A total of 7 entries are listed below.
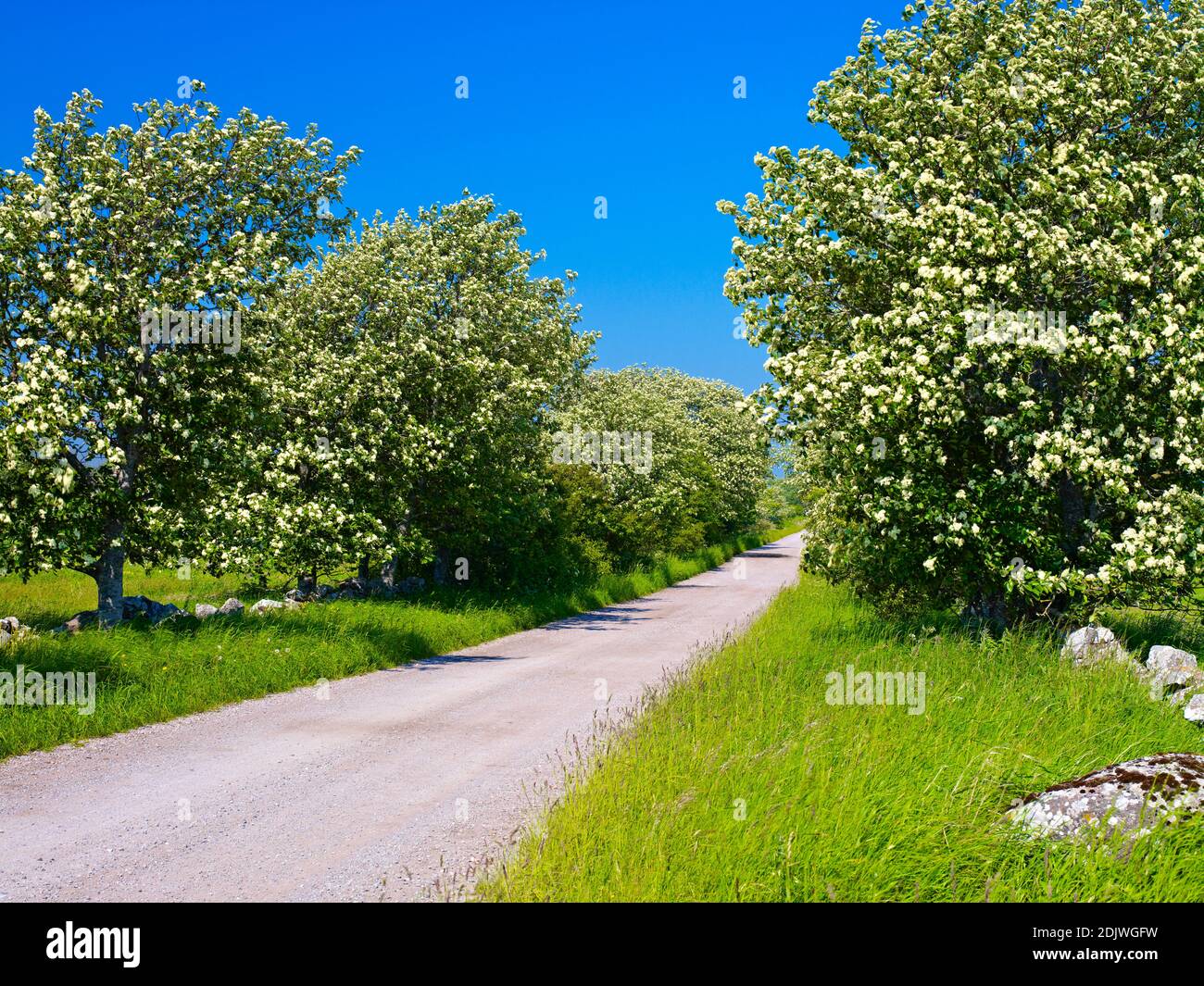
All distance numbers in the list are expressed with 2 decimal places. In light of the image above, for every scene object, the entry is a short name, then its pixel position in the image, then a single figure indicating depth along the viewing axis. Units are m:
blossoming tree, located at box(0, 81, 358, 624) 15.14
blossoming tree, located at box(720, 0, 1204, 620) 13.72
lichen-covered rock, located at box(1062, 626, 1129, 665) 13.41
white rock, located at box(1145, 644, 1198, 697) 12.80
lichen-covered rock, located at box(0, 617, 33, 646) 14.29
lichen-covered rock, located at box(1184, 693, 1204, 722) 11.50
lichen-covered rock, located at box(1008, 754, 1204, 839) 7.37
